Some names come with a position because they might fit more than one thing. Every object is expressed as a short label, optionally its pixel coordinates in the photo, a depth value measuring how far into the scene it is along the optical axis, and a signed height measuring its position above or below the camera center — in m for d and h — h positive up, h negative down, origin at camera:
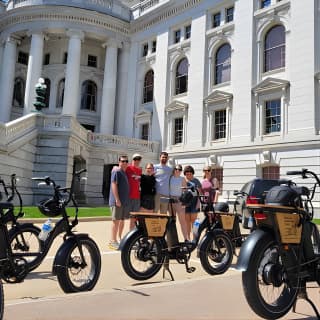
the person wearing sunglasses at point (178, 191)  7.97 +0.41
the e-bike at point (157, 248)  5.96 -0.61
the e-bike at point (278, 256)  3.94 -0.44
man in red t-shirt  9.35 +0.60
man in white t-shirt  8.84 +0.68
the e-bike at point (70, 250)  5.23 -0.61
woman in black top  8.90 +0.46
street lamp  23.28 +6.48
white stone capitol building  22.88 +9.22
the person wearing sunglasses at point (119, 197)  8.92 +0.24
